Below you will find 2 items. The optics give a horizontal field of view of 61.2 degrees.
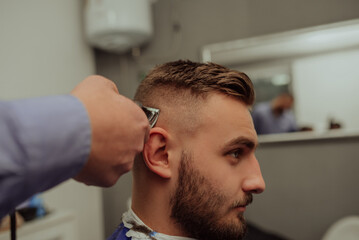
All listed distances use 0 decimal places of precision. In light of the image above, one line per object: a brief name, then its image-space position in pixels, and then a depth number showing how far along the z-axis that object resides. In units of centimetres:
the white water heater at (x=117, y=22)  265
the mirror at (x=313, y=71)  236
